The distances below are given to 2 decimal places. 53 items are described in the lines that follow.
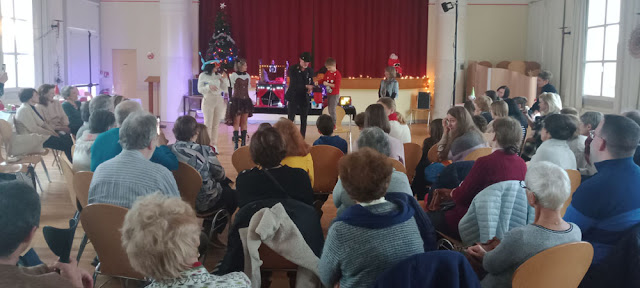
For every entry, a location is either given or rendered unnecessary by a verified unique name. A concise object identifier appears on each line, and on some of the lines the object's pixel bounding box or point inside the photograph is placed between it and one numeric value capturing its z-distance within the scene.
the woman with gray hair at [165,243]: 1.71
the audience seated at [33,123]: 6.35
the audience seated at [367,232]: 2.21
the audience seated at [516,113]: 6.59
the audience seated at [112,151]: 3.65
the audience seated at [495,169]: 3.27
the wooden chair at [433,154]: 4.80
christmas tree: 13.58
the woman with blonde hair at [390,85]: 9.50
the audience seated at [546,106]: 5.62
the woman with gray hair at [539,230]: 2.25
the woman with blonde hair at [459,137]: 4.43
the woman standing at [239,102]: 8.93
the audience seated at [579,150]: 4.29
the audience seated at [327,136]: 5.05
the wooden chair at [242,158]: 4.55
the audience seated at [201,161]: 4.05
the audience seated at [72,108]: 7.03
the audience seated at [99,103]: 5.47
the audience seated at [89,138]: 4.39
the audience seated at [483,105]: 6.71
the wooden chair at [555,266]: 2.16
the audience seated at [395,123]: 5.53
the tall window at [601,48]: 10.05
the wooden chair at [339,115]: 9.08
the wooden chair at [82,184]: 3.46
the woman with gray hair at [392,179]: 3.13
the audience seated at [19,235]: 1.67
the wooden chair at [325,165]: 4.61
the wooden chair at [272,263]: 2.83
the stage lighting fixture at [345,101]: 11.82
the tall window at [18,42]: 10.30
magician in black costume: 9.16
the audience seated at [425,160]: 4.87
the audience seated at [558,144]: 3.83
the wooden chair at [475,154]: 4.29
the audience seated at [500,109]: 5.92
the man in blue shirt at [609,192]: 2.68
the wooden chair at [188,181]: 3.82
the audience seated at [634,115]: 4.42
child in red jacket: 9.84
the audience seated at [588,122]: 4.66
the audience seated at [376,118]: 4.83
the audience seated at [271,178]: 3.01
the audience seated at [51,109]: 6.55
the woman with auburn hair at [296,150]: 3.91
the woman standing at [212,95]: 8.73
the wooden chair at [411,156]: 4.96
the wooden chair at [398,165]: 3.81
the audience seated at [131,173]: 2.98
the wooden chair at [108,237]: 2.71
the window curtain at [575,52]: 10.95
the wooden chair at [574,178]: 3.60
